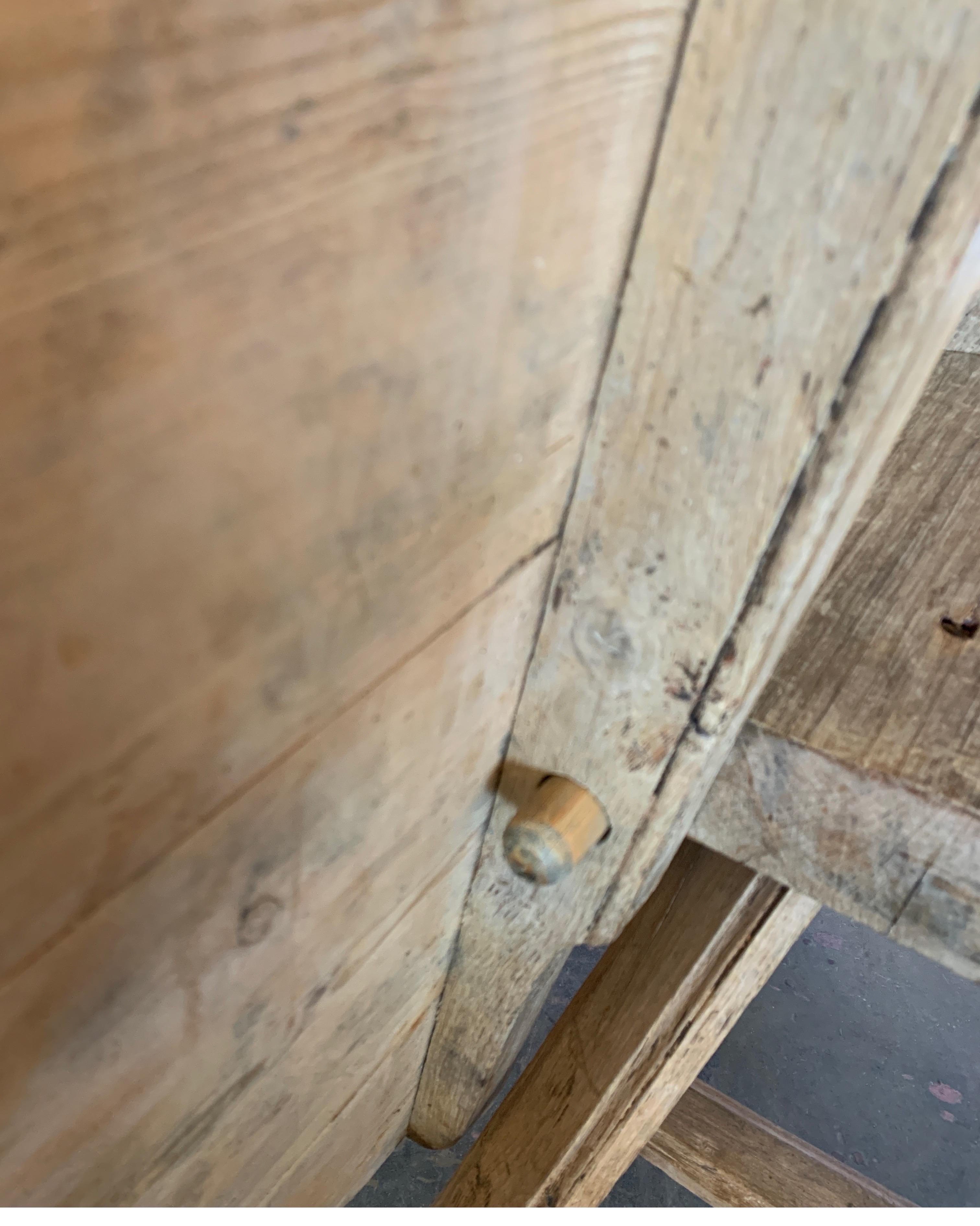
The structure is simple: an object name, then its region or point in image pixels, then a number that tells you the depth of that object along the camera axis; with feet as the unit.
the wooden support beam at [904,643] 1.75
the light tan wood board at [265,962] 1.17
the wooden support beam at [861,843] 1.69
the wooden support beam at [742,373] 1.22
